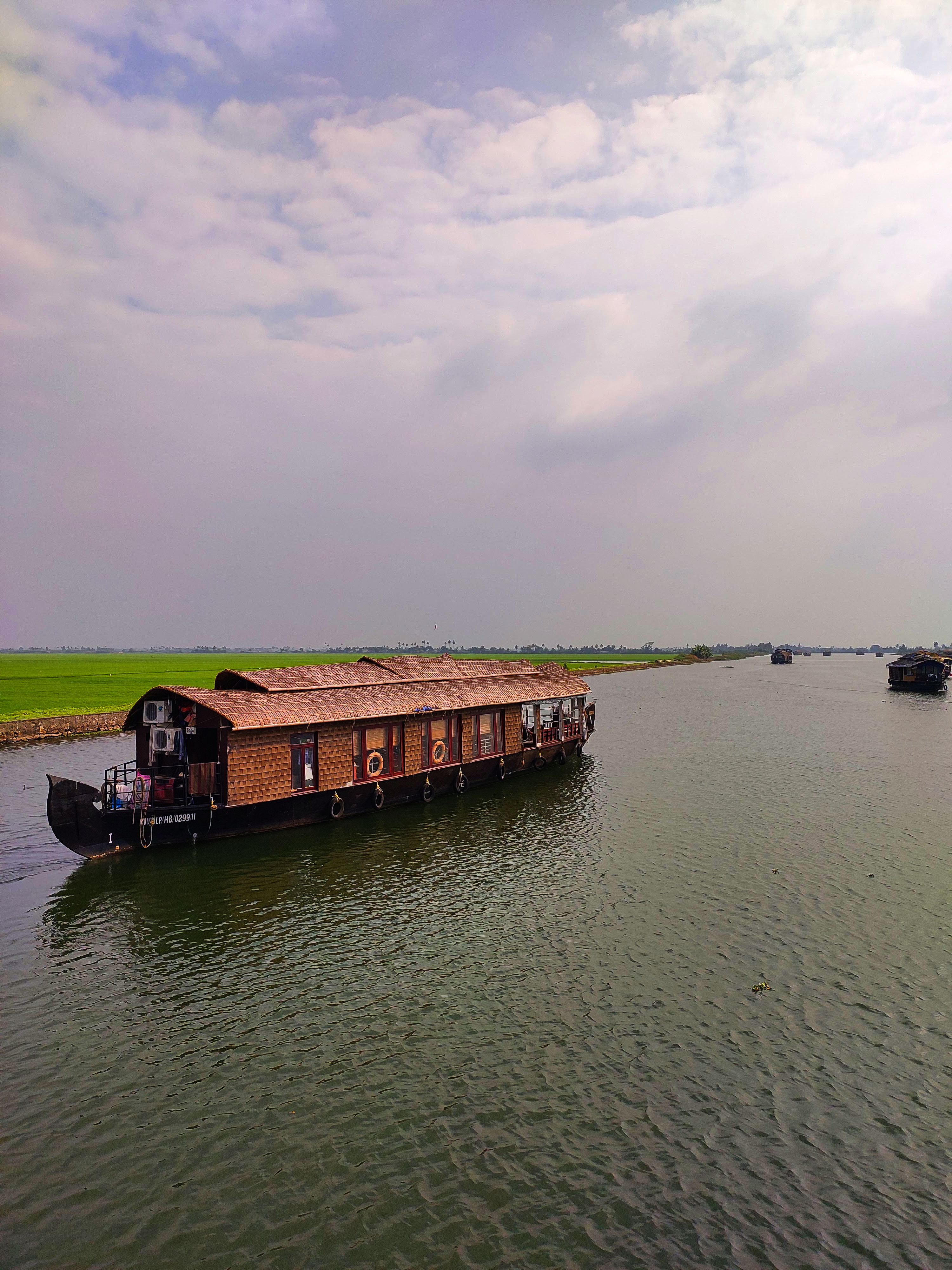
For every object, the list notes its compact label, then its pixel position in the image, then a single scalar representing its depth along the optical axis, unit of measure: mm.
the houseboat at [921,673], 110250
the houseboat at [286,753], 26500
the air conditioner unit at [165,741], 27372
